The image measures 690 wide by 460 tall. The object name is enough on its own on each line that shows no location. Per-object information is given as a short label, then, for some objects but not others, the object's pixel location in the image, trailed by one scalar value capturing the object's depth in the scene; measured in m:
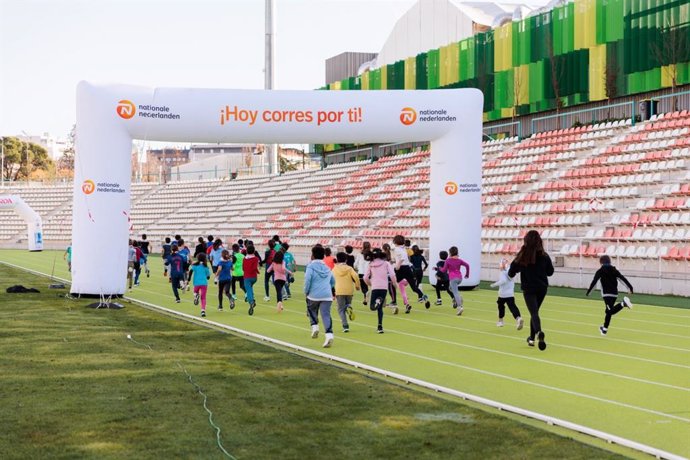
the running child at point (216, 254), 26.19
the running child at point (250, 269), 22.27
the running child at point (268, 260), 25.09
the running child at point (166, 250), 32.53
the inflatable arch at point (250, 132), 24.05
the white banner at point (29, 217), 57.97
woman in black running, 14.58
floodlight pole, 67.94
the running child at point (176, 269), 24.50
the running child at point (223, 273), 22.03
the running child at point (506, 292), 17.42
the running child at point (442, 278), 21.77
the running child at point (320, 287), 15.52
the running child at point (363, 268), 22.55
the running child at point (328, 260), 21.26
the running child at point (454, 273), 21.41
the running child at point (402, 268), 22.33
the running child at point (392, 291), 21.06
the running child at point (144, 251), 34.94
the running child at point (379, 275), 18.34
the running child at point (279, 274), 22.16
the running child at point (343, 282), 16.94
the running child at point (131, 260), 28.62
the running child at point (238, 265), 23.56
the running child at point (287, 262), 24.48
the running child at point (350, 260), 18.18
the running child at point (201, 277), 21.28
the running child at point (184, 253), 28.08
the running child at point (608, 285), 16.58
